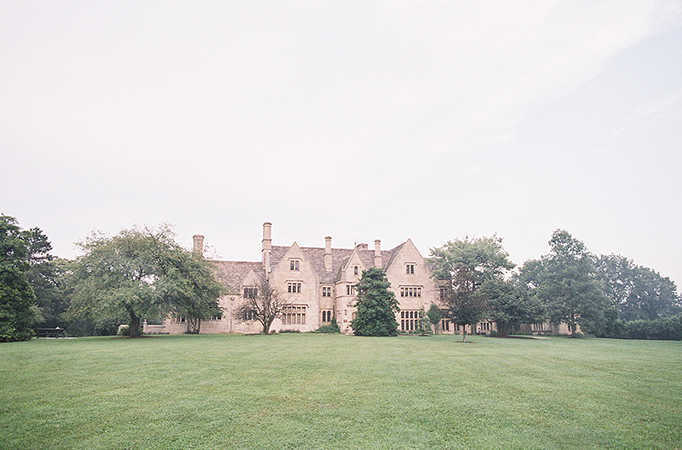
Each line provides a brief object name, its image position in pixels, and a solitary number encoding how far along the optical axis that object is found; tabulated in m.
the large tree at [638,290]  84.31
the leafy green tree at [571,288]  48.66
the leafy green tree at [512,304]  44.91
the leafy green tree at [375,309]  40.34
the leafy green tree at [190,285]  34.08
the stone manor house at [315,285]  49.38
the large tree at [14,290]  30.80
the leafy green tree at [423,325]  45.28
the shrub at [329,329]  49.12
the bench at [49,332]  42.51
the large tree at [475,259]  48.09
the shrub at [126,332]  37.86
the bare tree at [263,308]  41.78
